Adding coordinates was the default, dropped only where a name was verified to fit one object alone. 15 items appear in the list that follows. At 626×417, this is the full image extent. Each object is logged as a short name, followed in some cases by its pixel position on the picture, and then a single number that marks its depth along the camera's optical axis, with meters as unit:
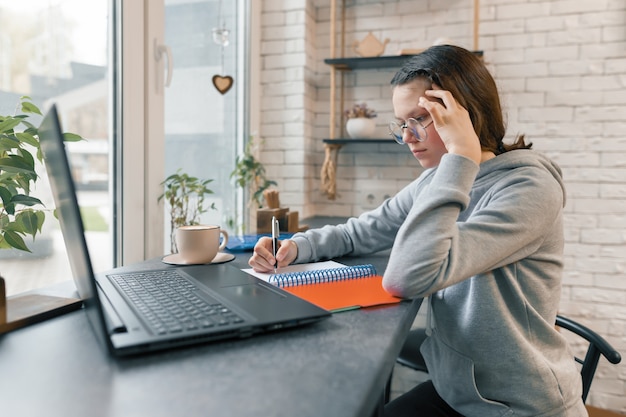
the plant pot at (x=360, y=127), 2.47
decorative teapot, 2.46
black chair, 1.30
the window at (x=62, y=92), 1.18
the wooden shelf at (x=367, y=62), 2.38
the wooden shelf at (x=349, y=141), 2.42
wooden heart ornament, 2.05
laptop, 0.62
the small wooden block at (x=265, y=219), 1.74
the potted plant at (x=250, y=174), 2.21
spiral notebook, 0.90
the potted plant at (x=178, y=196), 1.69
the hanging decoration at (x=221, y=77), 2.05
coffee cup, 1.18
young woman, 0.91
